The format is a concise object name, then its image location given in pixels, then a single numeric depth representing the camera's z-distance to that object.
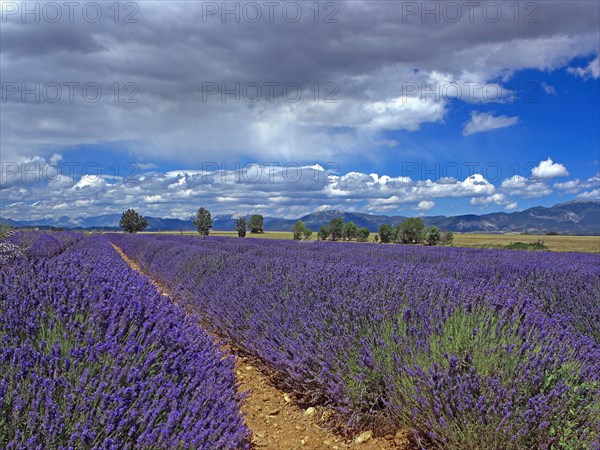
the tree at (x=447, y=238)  52.22
